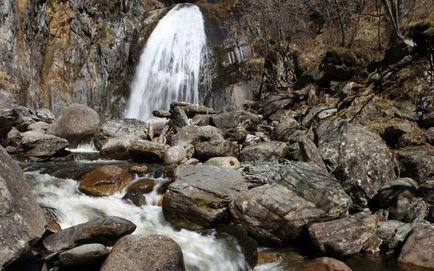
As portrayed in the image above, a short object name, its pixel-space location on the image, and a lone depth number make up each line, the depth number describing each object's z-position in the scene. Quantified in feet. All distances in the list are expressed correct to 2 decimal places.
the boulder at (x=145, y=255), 18.38
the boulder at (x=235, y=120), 49.26
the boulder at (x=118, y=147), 42.73
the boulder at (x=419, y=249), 22.65
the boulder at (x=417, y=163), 30.58
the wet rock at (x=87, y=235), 20.04
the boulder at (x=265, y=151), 37.35
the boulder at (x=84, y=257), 18.98
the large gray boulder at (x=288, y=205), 25.29
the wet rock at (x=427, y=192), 27.70
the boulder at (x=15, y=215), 15.14
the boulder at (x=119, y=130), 48.55
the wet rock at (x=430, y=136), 33.76
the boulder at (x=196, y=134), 44.01
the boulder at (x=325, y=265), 21.70
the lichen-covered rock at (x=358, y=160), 30.58
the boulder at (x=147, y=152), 39.63
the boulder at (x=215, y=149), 39.45
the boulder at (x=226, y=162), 36.20
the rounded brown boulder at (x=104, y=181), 30.42
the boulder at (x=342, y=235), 23.82
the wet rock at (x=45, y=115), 58.84
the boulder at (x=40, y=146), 41.11
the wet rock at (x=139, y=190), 29.91
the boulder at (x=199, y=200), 26.45
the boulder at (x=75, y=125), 49.06
